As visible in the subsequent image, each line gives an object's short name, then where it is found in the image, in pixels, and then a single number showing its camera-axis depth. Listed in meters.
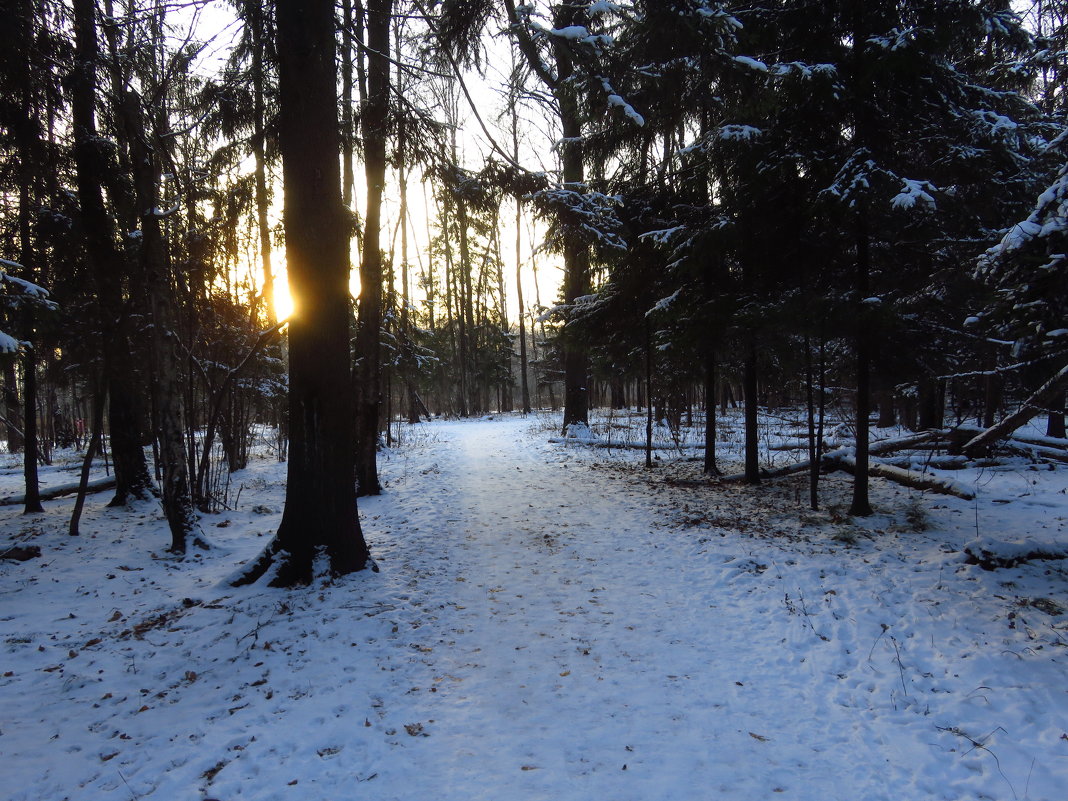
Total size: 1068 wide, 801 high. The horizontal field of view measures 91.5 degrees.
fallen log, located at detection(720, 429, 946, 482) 9.10
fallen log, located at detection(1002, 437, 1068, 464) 7.79
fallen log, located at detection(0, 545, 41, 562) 6.60
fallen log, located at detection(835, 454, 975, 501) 7.89
